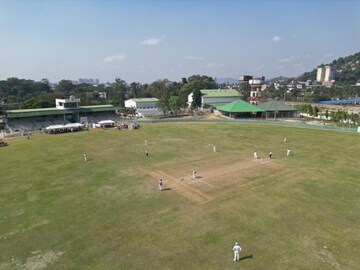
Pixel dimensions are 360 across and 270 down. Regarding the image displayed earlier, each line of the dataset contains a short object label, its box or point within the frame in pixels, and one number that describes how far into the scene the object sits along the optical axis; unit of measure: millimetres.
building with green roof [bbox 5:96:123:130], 73438
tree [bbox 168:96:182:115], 95688
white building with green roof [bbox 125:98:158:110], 107312
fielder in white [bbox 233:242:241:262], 17172
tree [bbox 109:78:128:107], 118750
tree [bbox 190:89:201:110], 108250
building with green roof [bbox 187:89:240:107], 112188
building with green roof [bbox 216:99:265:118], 87125
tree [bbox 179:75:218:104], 112438
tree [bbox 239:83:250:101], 146125
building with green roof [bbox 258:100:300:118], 89250
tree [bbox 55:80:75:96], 198625
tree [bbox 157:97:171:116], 96125
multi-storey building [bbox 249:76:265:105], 107938
